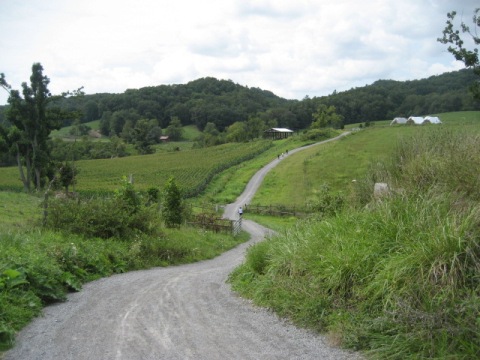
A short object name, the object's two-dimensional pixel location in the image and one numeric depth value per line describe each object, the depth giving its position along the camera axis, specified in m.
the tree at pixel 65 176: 46.18
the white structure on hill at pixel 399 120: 102.04
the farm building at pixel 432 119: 88.00
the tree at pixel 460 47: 23.12
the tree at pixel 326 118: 120.69
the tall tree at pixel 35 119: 45.75
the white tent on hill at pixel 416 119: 94.88
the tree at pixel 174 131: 140.62
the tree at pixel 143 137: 116.94
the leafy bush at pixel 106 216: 14.17
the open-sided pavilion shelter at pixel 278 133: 122.49
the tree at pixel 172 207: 26.38
